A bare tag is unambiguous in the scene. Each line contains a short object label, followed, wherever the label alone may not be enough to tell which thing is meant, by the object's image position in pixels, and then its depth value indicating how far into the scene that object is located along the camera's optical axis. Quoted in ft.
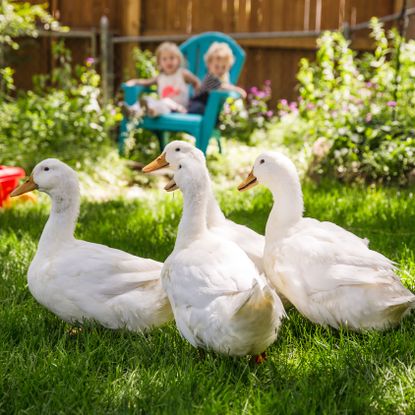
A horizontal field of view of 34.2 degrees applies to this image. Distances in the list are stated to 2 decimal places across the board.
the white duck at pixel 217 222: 10.52
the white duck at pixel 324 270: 8.71
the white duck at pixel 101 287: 9.25
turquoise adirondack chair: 21.48
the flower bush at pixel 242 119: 26.18
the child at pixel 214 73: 23.41
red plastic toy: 15.51
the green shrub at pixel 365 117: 17.44
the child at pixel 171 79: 23.66
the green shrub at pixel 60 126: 20.30
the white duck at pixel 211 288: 7.54
